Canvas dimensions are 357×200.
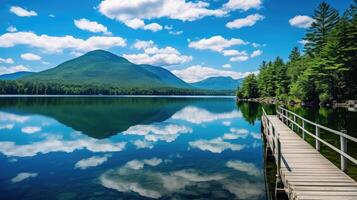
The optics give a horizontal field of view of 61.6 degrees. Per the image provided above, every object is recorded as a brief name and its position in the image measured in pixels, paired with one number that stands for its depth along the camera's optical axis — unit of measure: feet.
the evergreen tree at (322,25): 233.35
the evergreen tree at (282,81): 302.45
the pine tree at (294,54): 375.04
